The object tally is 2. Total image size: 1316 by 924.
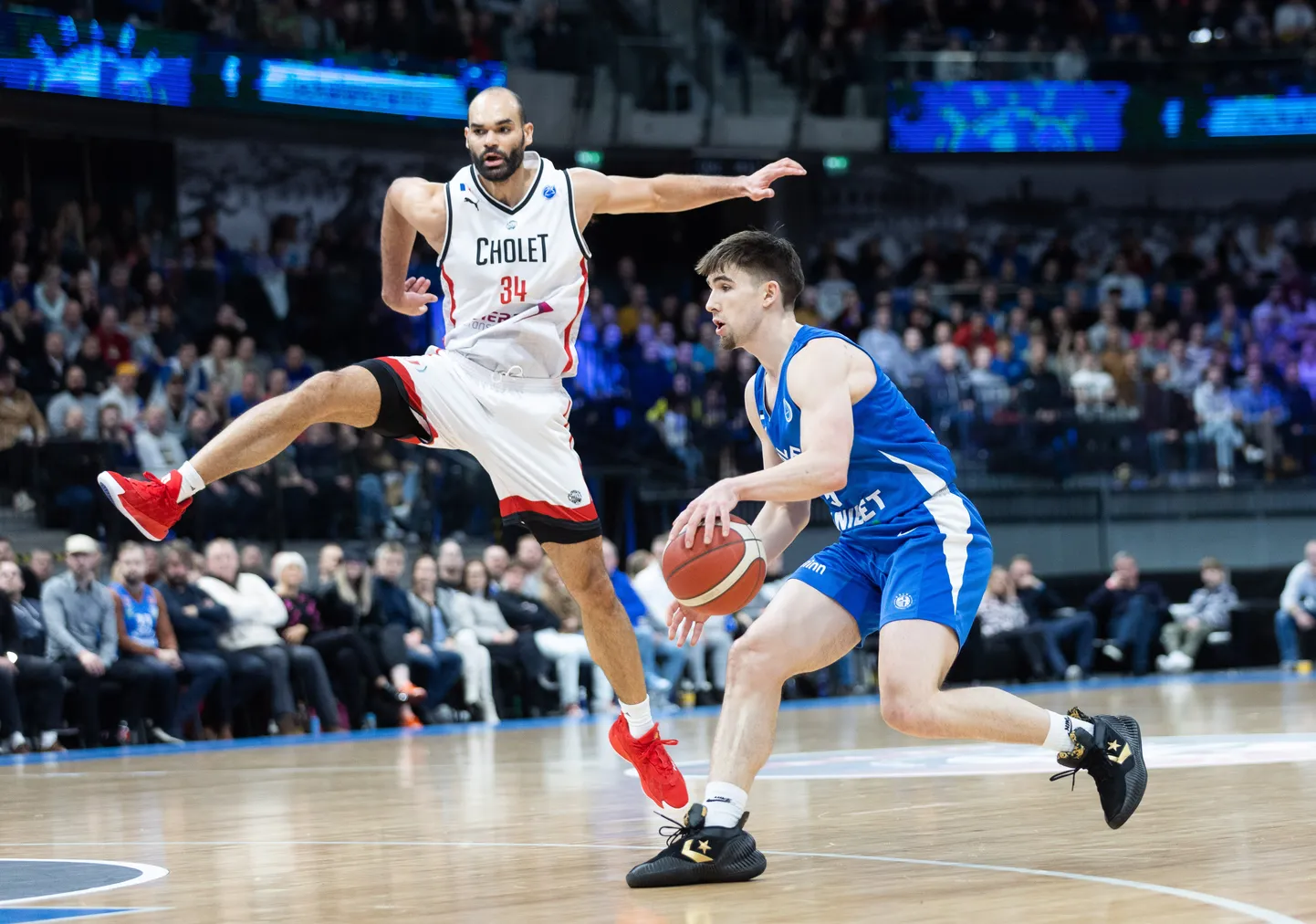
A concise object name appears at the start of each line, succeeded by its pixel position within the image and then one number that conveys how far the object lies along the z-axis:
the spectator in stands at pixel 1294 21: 23.05
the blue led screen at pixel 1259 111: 22.73
